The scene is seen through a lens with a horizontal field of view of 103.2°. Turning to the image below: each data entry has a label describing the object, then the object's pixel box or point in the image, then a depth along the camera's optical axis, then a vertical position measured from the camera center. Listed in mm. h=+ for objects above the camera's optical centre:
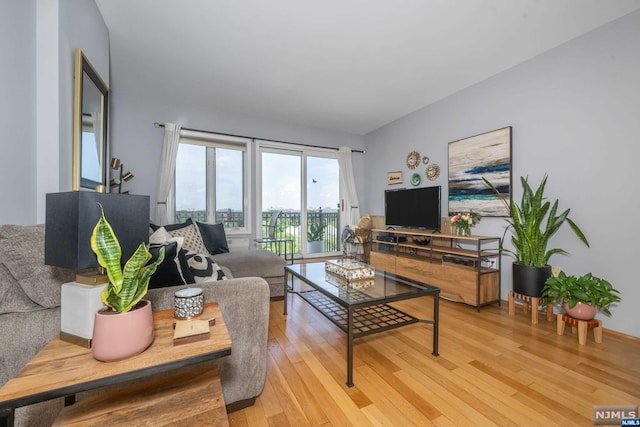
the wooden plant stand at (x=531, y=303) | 2262 -852
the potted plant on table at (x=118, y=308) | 722 -292
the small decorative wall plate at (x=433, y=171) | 3643 +614
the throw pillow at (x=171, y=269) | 1248 -287
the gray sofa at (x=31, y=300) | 894 -353
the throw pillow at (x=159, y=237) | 1841 -173
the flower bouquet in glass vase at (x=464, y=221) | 2982 -91
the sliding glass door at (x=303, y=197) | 4539 +326
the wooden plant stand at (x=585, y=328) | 1919 -870
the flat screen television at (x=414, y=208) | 3352 +87
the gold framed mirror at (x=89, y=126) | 1602 +643
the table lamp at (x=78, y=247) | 777 -105
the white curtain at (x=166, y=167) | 3576 +667
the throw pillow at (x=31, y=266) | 933 -195
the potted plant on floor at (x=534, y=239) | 2287 -231
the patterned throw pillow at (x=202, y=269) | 1602 -369
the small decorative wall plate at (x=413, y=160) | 3986 +864
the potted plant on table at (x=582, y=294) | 1900 -626
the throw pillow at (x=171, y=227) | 2777 -146
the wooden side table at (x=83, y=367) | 594 -418
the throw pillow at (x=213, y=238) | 3193 -313
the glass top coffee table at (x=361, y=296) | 1603 -552
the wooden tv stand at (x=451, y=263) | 2623 -595
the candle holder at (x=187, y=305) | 982 -358
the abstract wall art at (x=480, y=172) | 2828 +501
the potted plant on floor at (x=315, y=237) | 4988 -460
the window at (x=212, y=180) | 3877 +546
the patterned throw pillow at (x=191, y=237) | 2652 -255
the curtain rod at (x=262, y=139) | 3639 +1285
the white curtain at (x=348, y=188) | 5066 +516
